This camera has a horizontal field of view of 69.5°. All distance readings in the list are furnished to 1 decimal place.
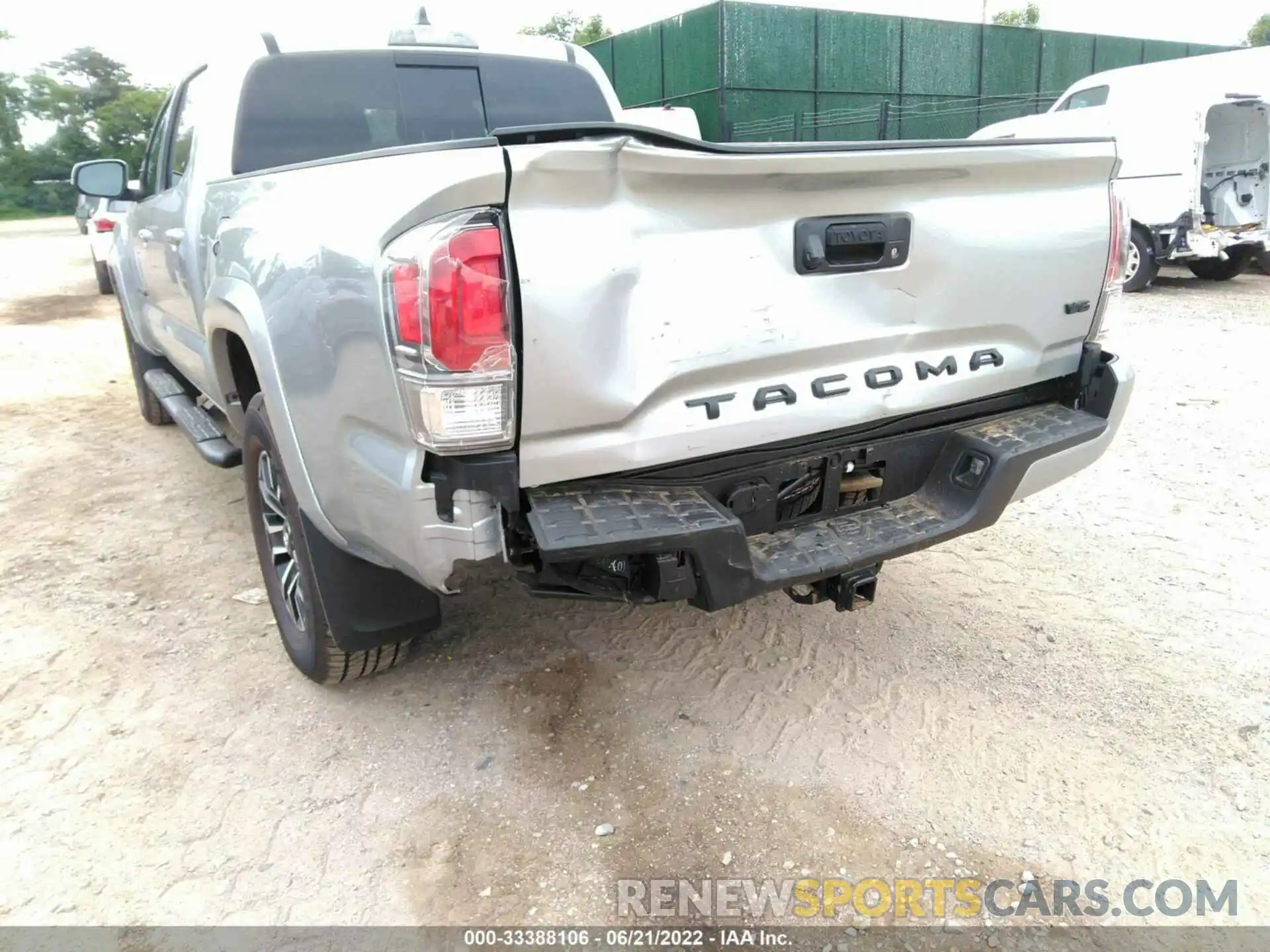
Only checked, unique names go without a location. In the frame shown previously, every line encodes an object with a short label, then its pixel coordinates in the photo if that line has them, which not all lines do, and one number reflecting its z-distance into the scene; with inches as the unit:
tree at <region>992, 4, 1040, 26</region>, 1854.1
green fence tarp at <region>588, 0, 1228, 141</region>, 745.6
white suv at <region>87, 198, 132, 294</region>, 417.4
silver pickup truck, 80.1
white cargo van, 386.3
